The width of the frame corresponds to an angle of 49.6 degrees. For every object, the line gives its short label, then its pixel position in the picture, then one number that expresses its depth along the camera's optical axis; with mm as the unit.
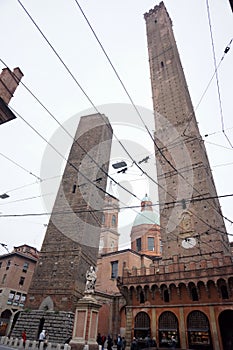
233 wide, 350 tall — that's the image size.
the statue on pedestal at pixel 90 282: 13261
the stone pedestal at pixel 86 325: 11461
